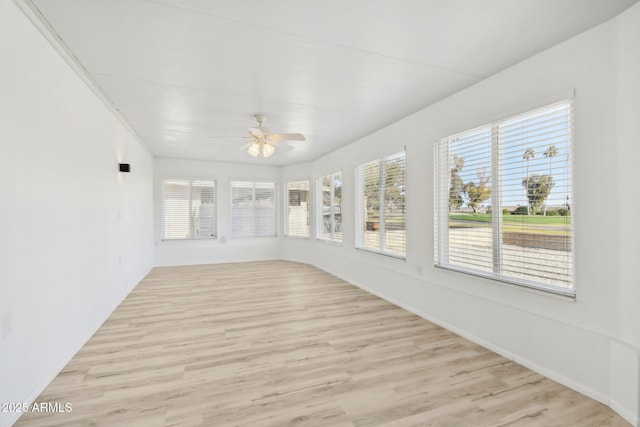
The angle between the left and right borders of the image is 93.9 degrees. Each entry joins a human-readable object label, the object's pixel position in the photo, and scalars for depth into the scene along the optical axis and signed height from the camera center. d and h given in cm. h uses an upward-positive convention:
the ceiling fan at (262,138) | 401 +101
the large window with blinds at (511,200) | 238 +10
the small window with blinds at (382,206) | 436 +8
